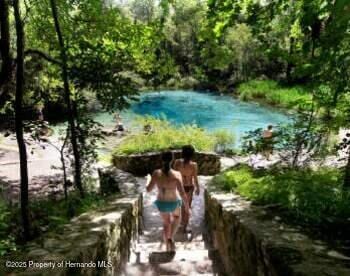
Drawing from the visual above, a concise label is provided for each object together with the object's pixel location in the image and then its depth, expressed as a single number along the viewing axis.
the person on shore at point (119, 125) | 25.53
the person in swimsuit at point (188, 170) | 7.89
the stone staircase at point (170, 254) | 5.82
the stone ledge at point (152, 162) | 14.44
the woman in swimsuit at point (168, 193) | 6.71
